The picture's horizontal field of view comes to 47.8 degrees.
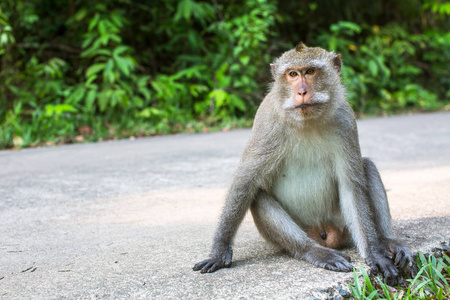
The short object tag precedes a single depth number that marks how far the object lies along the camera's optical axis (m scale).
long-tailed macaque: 3.09
